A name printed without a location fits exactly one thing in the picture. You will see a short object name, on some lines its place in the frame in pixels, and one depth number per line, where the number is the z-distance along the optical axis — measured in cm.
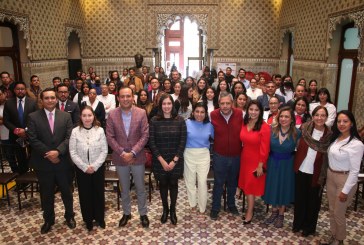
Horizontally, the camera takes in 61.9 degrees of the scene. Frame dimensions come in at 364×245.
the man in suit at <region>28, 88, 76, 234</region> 343
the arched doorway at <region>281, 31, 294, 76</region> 1127
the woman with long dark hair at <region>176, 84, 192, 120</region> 484
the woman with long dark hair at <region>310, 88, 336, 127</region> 471
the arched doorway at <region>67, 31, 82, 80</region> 1102
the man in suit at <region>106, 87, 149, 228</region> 350
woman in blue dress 343
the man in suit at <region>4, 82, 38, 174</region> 450
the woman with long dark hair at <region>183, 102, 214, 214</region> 369
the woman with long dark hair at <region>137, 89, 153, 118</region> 523
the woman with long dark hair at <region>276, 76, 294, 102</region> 618
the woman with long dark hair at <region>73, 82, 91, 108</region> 571
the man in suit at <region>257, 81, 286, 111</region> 549
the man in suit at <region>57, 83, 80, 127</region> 465
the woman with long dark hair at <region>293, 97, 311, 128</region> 413
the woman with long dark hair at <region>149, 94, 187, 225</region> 356
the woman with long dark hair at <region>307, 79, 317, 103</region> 566
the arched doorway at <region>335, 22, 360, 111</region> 728
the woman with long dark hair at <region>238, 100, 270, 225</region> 349
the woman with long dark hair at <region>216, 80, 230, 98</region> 571
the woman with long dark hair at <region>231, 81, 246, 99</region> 552
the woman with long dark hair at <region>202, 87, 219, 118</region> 505
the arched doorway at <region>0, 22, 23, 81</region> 762
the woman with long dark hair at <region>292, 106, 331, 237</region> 322
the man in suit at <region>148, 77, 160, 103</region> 601
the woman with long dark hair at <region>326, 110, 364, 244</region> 292
